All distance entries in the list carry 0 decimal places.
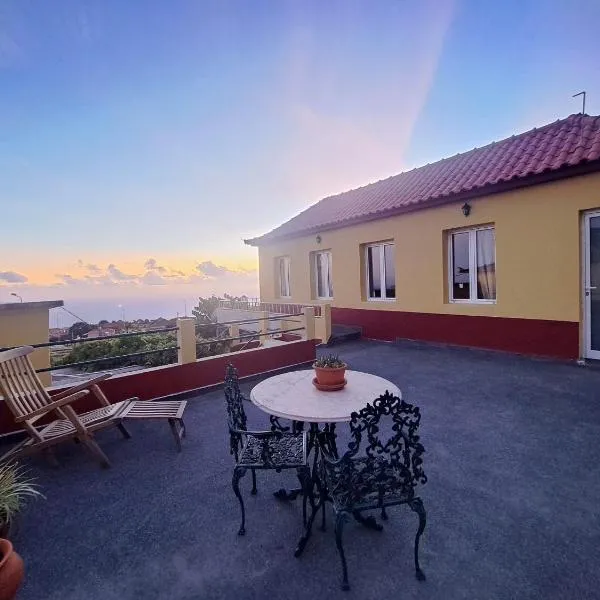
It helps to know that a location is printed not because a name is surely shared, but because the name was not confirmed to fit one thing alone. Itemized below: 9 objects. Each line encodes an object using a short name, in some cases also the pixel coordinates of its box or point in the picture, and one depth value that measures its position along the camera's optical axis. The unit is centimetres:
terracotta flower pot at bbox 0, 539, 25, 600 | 173
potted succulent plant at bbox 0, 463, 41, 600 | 175
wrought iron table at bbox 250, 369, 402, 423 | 253
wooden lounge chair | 337
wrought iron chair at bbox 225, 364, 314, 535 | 248
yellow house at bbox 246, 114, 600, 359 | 637
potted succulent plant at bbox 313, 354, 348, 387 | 299
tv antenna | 824
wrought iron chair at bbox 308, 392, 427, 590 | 201
